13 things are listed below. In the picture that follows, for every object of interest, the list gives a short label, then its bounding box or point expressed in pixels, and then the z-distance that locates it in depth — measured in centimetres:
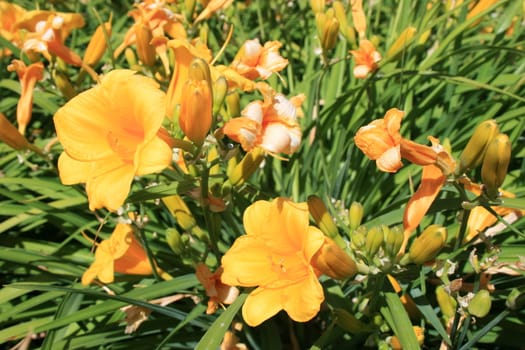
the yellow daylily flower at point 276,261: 64
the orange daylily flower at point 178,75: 67
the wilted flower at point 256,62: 71
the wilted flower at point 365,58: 81
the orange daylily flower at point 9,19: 89
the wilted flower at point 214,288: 70
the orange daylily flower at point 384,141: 63
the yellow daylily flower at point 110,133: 62
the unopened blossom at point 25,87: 79
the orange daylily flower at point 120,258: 73
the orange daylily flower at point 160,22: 78
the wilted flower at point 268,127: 64
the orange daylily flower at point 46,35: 78
